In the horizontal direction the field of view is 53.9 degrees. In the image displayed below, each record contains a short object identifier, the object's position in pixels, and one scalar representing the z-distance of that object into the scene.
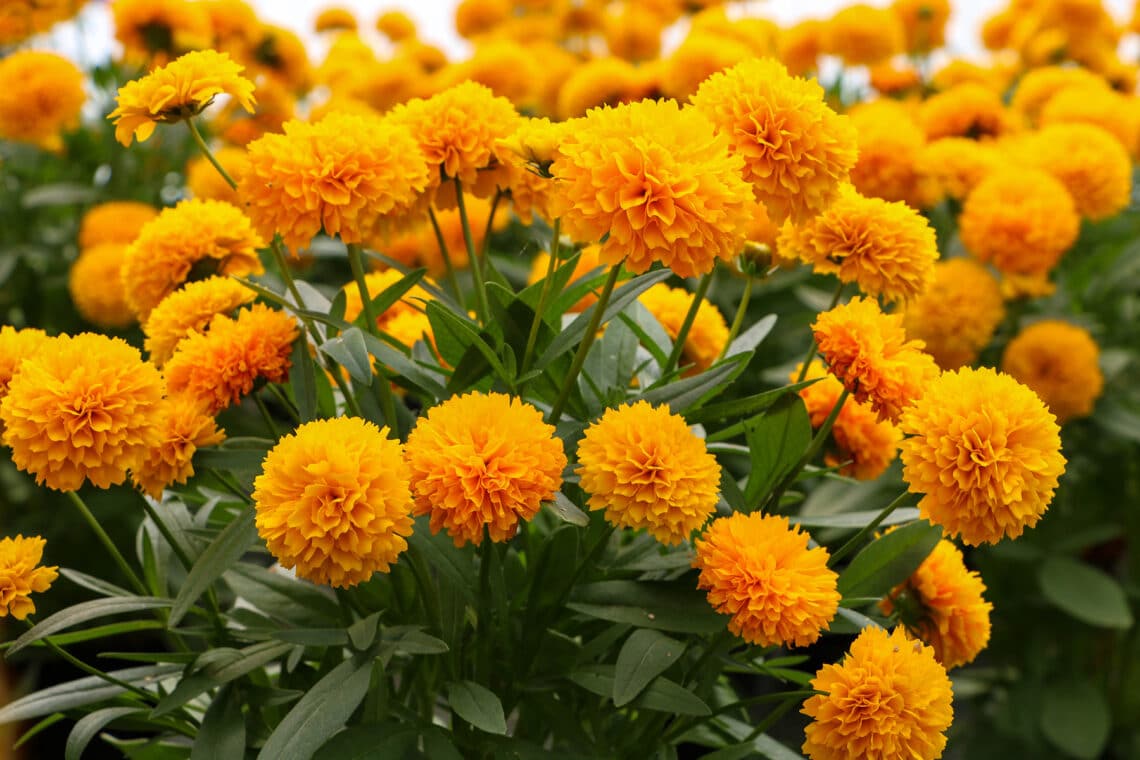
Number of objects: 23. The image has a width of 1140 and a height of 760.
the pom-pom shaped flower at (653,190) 0.50
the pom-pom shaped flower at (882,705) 0.54
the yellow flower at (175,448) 0.60
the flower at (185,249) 0.73
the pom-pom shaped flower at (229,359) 0.62
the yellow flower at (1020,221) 1.14
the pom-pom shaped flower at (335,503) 0.49
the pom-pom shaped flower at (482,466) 0.50
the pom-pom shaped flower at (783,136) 0.56
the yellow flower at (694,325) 0.78
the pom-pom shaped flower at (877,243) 0.64
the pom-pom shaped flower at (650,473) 0.52
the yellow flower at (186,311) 0.67
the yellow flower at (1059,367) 1.19
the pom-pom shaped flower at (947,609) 0.67
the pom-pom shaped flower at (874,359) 0.59
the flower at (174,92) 0.61
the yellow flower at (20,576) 0.58
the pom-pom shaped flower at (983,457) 0.53
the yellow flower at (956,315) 1.16
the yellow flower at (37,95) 1.43
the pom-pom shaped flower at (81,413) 0.54
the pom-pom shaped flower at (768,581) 0.53
